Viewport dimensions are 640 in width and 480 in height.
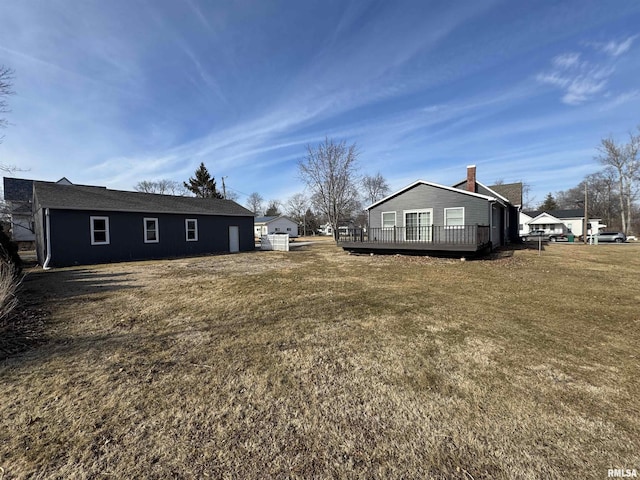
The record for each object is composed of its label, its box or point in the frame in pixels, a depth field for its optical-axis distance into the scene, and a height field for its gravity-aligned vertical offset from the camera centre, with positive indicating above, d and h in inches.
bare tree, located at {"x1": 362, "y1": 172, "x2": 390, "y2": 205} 1888.5 +310.8
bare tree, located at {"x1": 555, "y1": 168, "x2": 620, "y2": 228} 1736.0 +170.2
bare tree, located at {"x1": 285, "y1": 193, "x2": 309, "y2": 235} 2335.1 +232.4
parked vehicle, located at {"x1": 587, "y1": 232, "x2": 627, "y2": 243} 1082.1 -47.7
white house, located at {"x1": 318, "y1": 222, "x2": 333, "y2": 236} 2423.6 +35.2
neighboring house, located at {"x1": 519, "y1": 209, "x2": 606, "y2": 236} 1472.7 +24.8
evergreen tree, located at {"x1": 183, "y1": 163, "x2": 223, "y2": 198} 1556.3 +307.0
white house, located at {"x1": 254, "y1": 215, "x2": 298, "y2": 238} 1774.1 +68.8
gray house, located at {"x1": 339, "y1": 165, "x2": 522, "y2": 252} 522.0 +22.4
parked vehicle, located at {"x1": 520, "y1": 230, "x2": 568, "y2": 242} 1229.7 -46.9
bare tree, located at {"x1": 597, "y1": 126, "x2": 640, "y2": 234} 1393.9 +284.2
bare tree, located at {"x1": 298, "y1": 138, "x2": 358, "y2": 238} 1162.0 +214.8
